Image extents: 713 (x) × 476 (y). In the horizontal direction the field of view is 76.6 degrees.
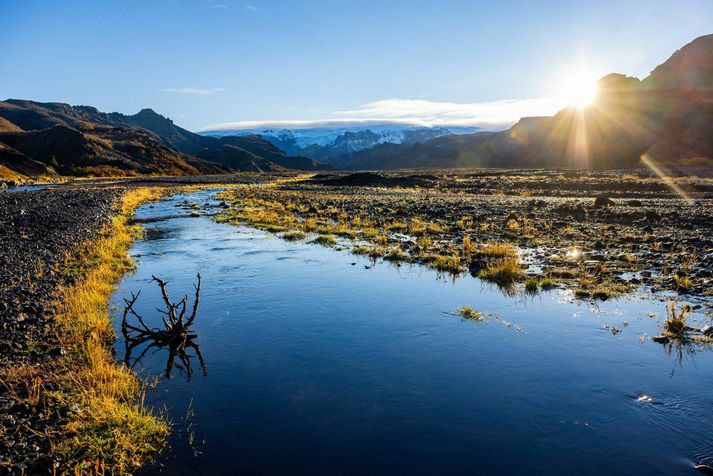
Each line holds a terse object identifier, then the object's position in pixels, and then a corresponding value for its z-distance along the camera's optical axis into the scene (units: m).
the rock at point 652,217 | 30.77
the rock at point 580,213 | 33.72
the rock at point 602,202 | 39.54
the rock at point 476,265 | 19.82
